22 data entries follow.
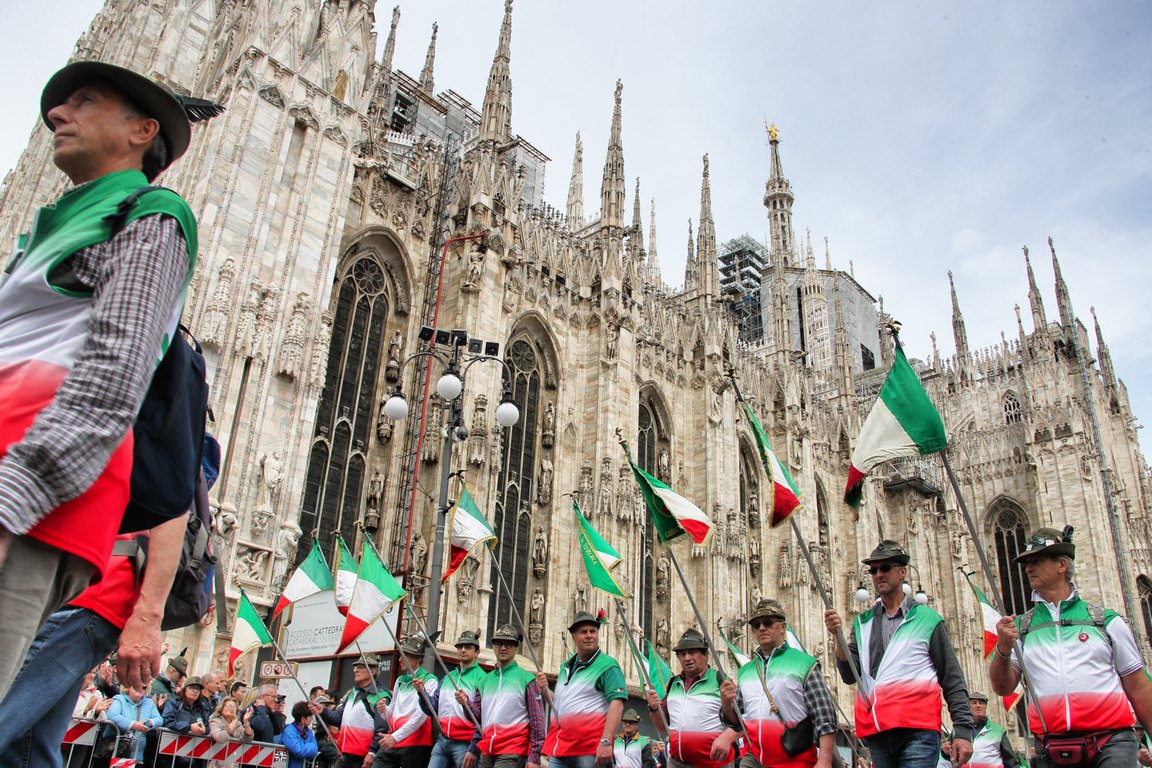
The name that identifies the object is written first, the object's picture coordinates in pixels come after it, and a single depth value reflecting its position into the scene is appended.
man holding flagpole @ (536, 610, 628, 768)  7.10
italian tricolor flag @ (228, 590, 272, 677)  11.34
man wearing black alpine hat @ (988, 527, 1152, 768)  4.86
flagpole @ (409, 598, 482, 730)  7.84
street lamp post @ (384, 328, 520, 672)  10.11
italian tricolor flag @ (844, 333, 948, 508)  6.80
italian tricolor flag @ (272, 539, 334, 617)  12.16
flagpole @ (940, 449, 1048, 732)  5.22
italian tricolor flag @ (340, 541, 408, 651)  11.05
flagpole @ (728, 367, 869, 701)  5.92
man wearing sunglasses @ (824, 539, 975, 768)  5.19
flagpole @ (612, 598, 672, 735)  7.45
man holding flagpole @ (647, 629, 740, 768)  7.12
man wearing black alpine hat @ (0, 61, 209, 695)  1.96
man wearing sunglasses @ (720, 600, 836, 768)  6.29
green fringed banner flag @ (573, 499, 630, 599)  11.30
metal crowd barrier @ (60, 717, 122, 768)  7.55
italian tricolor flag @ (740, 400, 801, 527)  8.95
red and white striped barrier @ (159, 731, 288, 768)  8.23
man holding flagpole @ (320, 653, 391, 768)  9.35
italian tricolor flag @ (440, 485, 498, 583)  11.34
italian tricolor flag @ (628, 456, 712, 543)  9.53
